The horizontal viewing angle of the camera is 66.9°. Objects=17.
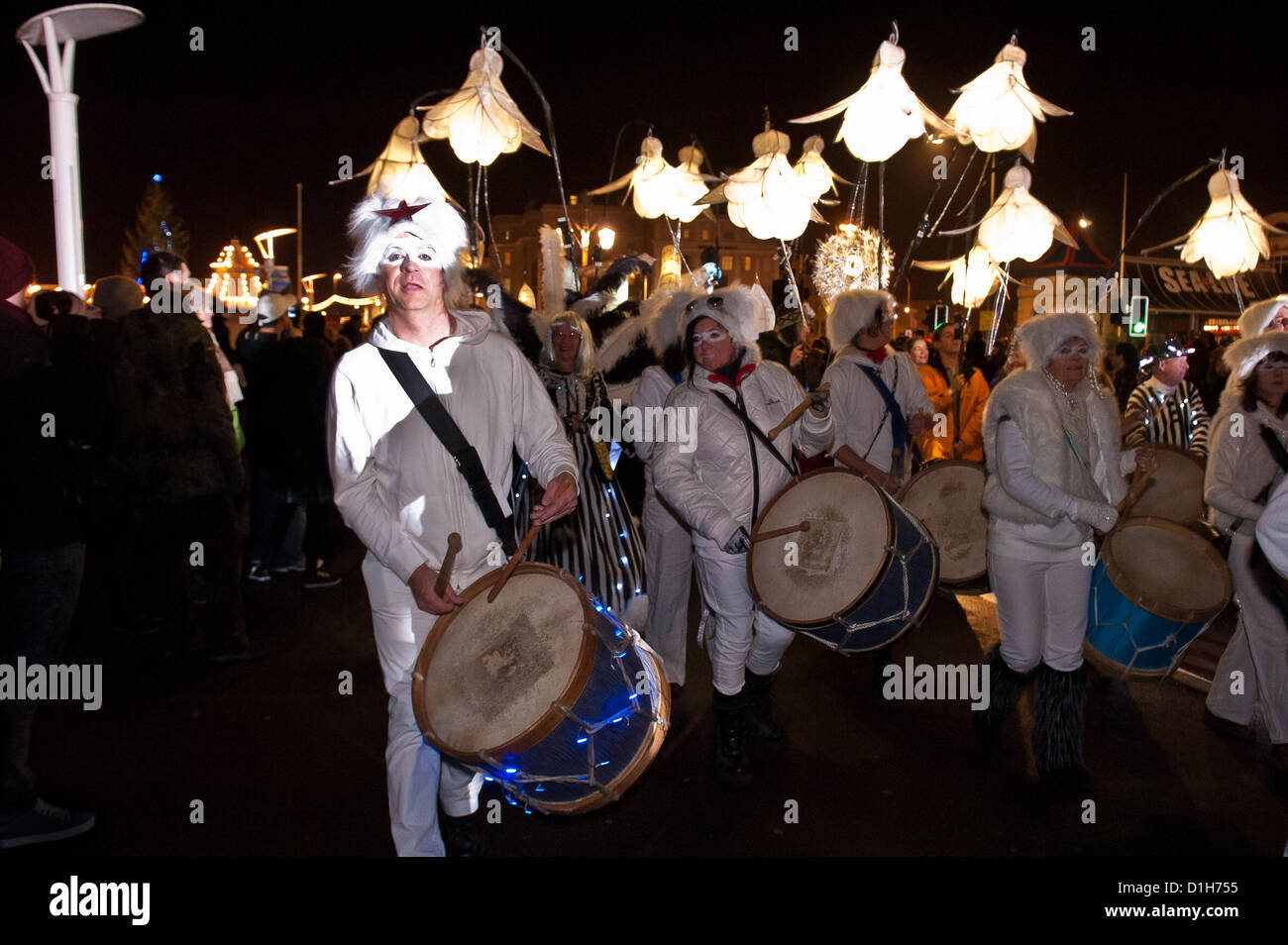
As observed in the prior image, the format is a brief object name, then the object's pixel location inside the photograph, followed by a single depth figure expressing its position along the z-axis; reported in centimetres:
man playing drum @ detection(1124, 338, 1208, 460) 650
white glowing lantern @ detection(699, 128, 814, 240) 713
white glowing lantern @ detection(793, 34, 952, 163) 570
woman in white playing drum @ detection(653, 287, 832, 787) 416
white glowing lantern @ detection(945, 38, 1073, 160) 592
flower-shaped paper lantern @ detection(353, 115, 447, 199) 694
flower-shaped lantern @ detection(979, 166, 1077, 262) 685
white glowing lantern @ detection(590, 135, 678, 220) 902
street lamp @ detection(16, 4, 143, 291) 786
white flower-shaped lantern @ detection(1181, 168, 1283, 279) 746
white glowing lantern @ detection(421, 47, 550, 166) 661
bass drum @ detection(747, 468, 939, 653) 385
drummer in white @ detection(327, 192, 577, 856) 295
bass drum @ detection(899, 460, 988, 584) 519
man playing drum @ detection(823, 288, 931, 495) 575
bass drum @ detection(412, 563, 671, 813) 259
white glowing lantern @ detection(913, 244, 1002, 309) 1027
